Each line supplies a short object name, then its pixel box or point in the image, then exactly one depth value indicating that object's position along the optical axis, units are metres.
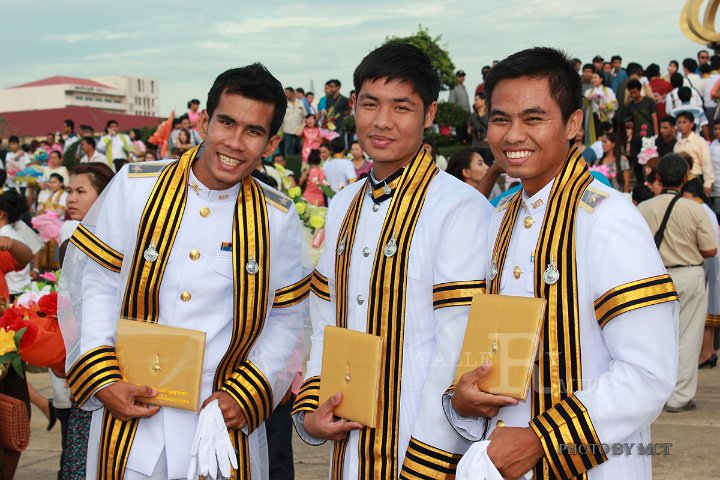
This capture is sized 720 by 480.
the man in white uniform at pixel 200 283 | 3.42
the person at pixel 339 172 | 13.38
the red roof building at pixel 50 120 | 39.88
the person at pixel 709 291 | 8.37
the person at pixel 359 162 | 13.63
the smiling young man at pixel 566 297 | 2.56
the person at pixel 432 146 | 8.69
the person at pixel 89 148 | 16.56
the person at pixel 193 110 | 18.16
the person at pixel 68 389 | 4.61
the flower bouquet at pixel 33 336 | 4.48
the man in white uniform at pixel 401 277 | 3.00
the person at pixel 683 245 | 7.93
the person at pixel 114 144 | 18.06
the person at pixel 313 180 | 12.91
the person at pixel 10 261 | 4.79
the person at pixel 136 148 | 17.64
